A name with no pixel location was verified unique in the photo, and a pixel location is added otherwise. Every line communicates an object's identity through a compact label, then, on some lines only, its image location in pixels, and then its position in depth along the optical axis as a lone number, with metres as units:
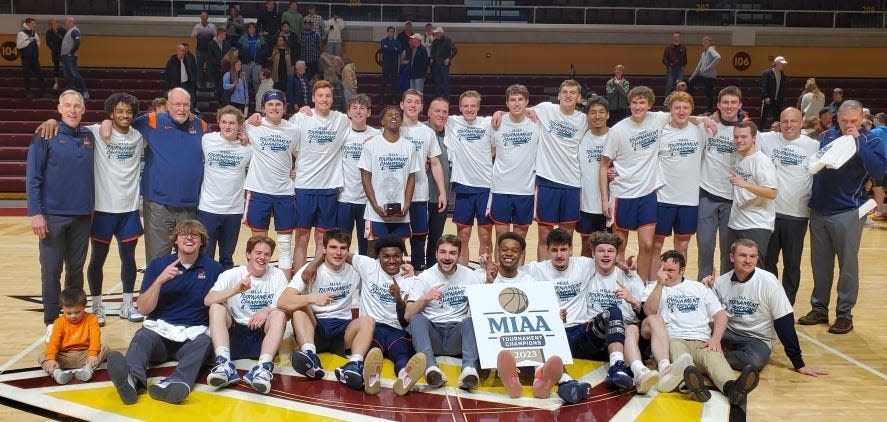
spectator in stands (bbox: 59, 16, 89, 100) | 20.00
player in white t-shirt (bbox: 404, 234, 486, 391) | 7.03
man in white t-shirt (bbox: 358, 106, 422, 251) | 8.67
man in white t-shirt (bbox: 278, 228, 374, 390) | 6.92
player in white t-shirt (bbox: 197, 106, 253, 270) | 8.39
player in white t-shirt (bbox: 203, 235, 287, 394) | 6.86
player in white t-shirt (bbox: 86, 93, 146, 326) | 8.03
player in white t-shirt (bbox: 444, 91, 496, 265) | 9.16
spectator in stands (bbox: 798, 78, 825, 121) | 18.48
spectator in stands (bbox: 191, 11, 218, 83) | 20.03
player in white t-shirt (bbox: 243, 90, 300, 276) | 8.79
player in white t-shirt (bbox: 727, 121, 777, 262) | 8.22
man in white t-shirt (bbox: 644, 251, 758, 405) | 6.98
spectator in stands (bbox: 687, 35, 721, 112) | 20.70
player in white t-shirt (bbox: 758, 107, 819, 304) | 8.58
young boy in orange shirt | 6.70
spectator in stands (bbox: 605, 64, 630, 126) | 18.20
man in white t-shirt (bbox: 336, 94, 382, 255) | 8.93
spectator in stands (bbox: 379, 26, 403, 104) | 20.39
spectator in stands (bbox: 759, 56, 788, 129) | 19.89
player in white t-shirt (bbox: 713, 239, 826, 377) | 7.29
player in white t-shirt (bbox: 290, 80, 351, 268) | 8.95
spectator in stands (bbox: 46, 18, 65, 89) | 20.45
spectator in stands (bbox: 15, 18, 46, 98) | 20.12
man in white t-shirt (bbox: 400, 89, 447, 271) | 8.93
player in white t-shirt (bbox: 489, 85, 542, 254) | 8.97
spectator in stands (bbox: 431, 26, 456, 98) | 20.16
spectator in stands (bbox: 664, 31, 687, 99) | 21.53
